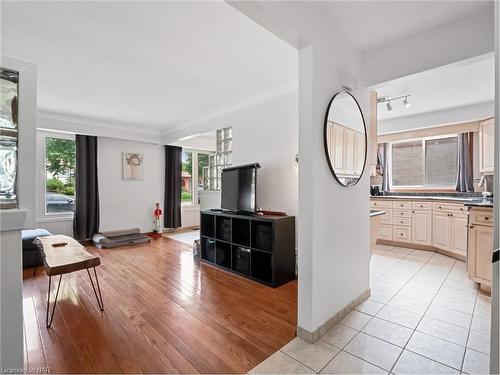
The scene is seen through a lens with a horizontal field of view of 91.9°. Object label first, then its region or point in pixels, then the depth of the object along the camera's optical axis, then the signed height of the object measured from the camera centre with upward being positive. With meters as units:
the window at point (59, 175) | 4.71 +0.20
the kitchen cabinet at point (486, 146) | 3.78 +0.64
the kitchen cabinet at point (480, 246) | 2.57 -0.66
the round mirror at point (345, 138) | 1.97 +0.42
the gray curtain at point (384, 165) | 5.40 +0.47
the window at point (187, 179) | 6.70 +0.17
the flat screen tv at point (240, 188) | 3.16 -0.04
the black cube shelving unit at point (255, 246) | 2.87 -0.78
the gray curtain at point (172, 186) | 6.20 -0.02
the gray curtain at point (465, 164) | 4.30 +0.39
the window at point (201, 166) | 6.96 +0.56
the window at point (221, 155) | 4.42 +0.58
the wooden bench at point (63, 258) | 2.06 -0.69
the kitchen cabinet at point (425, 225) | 3.85 -0.69
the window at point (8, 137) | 0.93 +0.19
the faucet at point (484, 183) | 4.07 +0.05
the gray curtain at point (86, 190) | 4.86 -0.10
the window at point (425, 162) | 4.62 +0.48
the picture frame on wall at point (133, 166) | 5.61 +0.46
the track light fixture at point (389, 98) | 3.63 +1.31
